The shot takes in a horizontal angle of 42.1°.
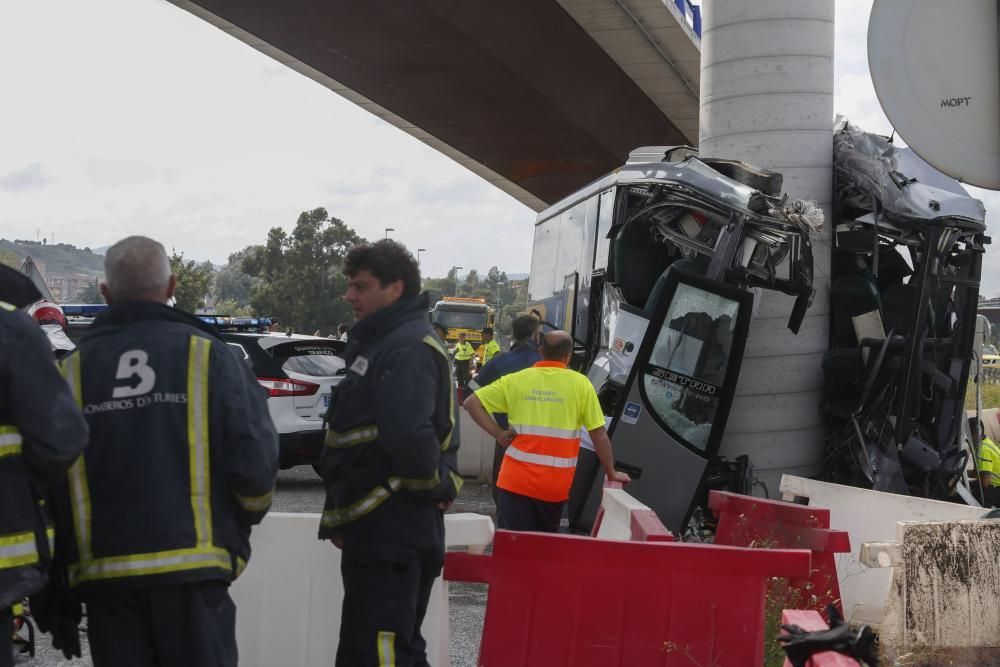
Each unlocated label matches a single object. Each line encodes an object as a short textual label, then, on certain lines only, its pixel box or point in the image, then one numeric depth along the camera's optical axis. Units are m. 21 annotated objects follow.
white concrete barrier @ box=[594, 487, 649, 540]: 6.12
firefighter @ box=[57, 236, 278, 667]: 3.68
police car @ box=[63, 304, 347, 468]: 13.27
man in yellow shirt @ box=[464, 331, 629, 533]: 7.32
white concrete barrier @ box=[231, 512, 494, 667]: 5.37
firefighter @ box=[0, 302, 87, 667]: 3.41
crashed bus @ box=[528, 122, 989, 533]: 10.02
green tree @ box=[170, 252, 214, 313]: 85.75
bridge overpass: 20.97
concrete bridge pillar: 11.27
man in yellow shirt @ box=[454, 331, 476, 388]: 31.44
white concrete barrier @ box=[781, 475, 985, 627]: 7.16
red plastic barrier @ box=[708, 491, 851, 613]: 6.14
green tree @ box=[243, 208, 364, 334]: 94.25
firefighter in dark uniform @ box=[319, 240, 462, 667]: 4.24
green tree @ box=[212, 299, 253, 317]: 118.59
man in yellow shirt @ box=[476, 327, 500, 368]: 25.78
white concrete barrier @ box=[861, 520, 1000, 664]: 5.63
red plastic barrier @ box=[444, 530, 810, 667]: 4.68
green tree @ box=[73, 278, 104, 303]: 180.88
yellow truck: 48.27
